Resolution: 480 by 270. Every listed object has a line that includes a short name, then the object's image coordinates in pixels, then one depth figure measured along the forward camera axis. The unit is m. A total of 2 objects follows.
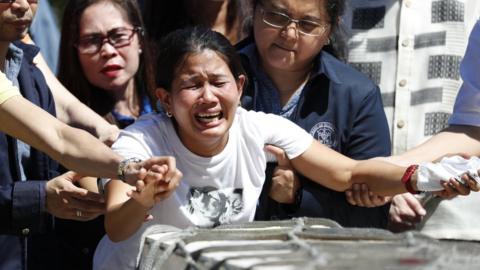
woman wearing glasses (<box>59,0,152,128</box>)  10.98
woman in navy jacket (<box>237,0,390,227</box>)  9.83
